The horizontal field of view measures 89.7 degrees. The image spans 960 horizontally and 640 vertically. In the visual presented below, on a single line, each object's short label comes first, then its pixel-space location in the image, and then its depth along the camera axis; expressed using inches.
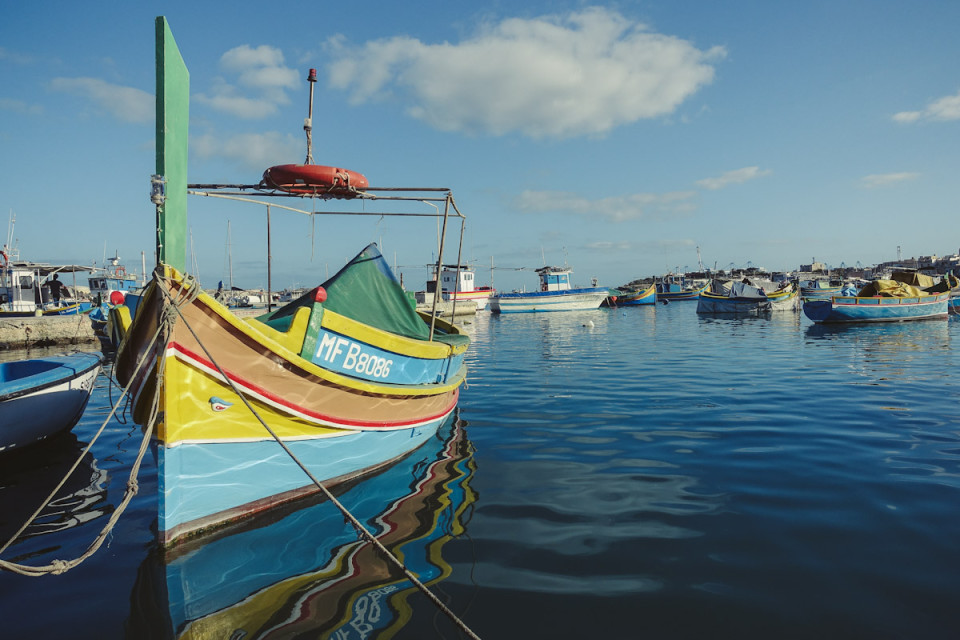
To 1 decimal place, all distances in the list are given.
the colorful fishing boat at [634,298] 2394.2
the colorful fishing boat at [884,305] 1034.7
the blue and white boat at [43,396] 254.2
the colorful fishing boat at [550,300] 1925.4
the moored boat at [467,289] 2112.5
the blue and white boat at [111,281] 1536.7
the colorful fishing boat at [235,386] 151.6
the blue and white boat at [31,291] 1168.2
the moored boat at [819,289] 2074.3
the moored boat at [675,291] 2859.3
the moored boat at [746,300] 1551.4
